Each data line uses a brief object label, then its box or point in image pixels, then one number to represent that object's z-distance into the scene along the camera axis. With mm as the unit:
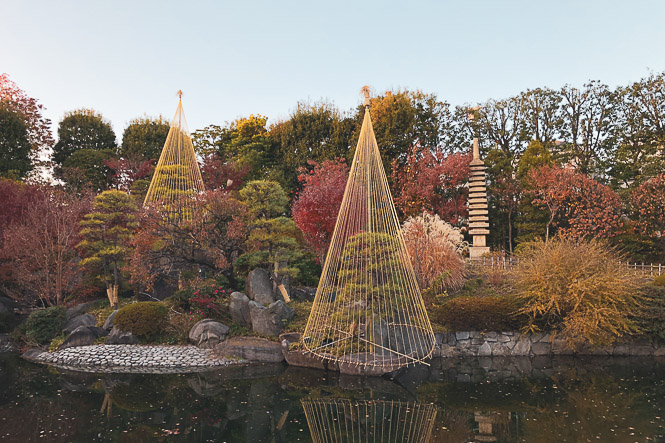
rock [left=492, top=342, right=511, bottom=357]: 9789
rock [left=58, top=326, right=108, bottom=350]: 9953
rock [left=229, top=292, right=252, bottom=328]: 10211
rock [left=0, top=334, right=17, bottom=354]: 10591
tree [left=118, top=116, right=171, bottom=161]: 20391
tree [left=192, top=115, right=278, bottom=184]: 19078
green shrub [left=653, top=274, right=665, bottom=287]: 10227
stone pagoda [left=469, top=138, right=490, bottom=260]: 15789
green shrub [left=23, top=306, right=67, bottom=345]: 10305
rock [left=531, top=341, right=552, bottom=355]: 9766
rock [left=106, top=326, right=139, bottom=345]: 9880
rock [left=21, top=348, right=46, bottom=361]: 9669
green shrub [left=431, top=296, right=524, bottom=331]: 9641
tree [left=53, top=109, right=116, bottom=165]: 20812
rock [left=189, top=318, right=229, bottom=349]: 9766
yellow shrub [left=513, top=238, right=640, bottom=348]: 8914
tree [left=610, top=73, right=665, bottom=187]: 17328
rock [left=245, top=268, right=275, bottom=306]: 10664
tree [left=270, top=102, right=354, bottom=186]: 18125
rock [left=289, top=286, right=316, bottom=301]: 11875
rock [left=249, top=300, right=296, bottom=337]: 9758
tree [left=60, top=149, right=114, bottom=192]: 18969
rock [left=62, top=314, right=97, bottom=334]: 10555
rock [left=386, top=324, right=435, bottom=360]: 8680
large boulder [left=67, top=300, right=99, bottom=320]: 11203
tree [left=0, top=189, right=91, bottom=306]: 11148
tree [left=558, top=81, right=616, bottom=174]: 18938
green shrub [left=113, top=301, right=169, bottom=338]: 10008
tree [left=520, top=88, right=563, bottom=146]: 20156
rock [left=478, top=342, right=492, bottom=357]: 9773
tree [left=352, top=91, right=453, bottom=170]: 17328
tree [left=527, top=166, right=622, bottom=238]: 14688
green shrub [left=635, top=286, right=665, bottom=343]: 9328
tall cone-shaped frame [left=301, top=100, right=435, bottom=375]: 8164
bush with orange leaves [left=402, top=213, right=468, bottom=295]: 10930
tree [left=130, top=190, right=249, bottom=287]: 10562
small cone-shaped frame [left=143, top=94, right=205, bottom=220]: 12401
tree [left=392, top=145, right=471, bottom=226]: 15977
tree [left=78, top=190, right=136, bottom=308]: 11305
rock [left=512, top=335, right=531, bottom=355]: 9805
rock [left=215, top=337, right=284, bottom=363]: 9242
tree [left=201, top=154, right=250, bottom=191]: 17641
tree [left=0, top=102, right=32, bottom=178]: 17883
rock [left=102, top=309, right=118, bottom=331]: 10438
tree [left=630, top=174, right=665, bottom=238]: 14492
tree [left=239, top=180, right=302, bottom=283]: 10695
